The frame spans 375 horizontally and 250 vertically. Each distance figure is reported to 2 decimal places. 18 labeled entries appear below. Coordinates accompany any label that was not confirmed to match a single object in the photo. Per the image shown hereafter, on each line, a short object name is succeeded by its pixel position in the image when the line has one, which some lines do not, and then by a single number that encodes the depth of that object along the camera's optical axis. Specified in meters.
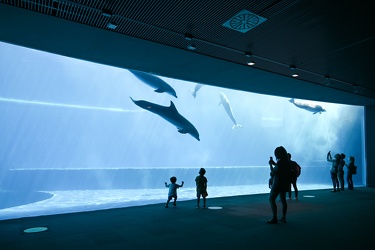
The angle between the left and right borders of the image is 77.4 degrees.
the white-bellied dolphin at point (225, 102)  26.95
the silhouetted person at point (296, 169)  8.22
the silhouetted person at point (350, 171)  11.47
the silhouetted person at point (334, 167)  10.60
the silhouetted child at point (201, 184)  7.18
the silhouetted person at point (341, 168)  11.04
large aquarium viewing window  12.98
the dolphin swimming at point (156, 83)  12.30
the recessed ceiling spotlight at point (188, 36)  5.33
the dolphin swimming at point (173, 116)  13.10
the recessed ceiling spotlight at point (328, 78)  8.44
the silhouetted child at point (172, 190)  7.34
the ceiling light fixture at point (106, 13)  4.33
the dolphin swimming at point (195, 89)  18.78
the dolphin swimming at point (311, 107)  19.72
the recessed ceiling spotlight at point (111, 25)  4.71
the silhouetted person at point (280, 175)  5.08
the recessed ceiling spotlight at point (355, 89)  9.58
